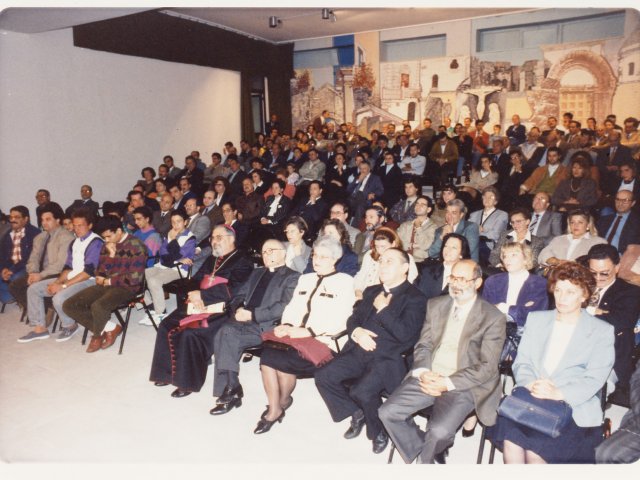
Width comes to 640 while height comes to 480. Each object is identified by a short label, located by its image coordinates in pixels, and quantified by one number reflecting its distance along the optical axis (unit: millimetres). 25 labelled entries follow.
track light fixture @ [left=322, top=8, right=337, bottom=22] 10037
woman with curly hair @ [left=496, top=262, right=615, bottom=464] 2377
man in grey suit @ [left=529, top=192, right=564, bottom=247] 5137
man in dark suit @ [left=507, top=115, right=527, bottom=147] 10438
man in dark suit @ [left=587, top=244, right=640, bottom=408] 3010
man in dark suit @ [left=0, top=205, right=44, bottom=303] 5512
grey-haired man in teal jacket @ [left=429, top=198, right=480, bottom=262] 4742
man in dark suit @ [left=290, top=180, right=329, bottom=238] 6605
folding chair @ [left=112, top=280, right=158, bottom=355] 4520
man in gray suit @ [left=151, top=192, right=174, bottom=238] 6352
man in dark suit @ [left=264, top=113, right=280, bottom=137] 13945
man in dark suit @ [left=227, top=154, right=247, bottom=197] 8922
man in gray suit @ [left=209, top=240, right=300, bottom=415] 3508
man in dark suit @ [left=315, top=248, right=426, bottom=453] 2941
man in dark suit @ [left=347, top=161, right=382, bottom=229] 7402
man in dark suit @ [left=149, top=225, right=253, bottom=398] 3703
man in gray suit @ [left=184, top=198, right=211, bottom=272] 5746
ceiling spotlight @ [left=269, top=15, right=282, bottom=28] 10539
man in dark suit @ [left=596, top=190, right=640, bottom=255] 4672
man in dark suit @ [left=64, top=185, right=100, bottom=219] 8188
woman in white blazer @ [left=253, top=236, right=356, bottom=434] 3215
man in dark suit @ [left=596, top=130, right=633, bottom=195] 6770
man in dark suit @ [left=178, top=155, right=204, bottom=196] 9706
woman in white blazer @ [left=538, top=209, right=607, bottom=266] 4219
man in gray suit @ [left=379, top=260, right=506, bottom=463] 2611
